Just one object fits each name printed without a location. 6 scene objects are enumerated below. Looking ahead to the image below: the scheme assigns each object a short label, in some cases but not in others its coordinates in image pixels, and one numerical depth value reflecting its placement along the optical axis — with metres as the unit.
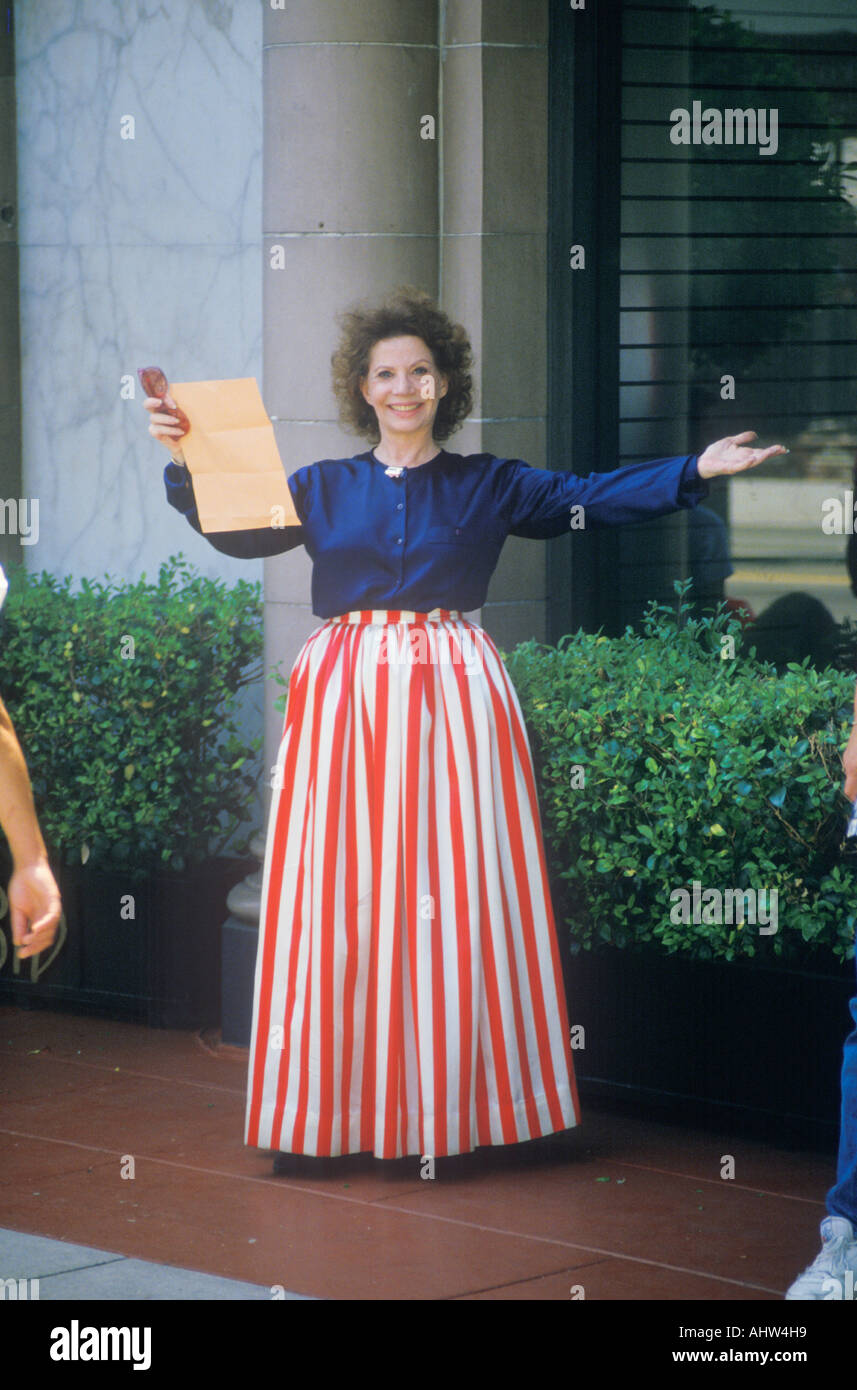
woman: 5.09
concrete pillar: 5.98
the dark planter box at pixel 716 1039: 5.21
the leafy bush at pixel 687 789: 5.07
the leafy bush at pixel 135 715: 6.63
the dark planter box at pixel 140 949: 6.73
